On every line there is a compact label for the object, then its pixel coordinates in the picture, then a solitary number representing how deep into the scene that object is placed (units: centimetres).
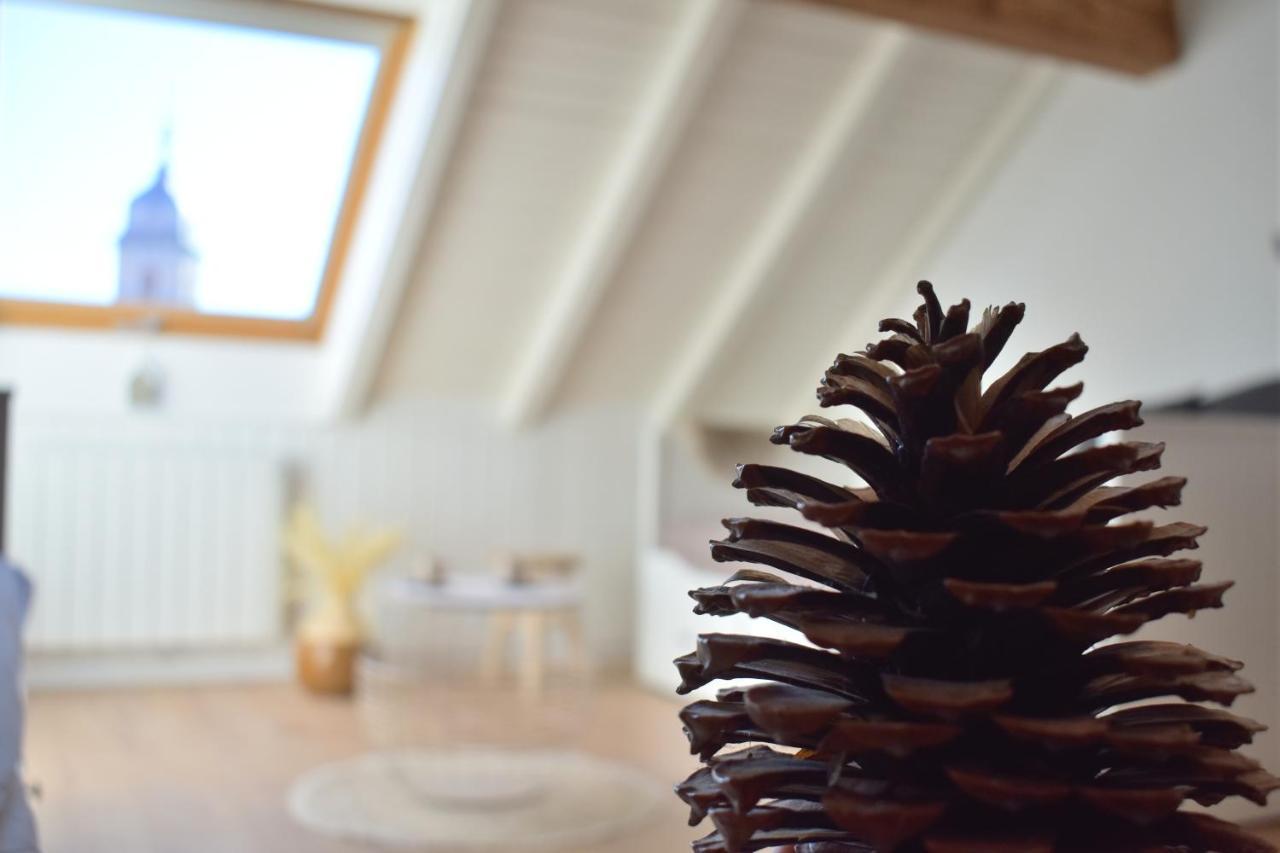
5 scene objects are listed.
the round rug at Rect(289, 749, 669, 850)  268
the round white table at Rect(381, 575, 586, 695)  320
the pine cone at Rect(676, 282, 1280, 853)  40
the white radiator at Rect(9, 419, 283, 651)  430
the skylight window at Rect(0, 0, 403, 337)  389
